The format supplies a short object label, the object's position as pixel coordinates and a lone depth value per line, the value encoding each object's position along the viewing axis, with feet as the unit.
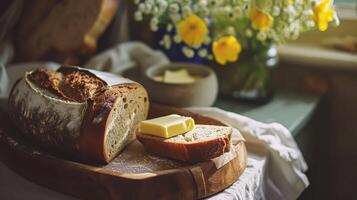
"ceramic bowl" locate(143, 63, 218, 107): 3.58
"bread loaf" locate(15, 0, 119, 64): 4.04
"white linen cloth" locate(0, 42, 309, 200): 2.88
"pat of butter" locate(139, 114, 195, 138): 2.81
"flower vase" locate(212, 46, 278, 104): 3.95
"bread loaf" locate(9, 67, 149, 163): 2.78
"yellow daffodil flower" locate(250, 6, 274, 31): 3.35
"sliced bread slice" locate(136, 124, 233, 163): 2.69
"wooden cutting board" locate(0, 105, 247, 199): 2.58
